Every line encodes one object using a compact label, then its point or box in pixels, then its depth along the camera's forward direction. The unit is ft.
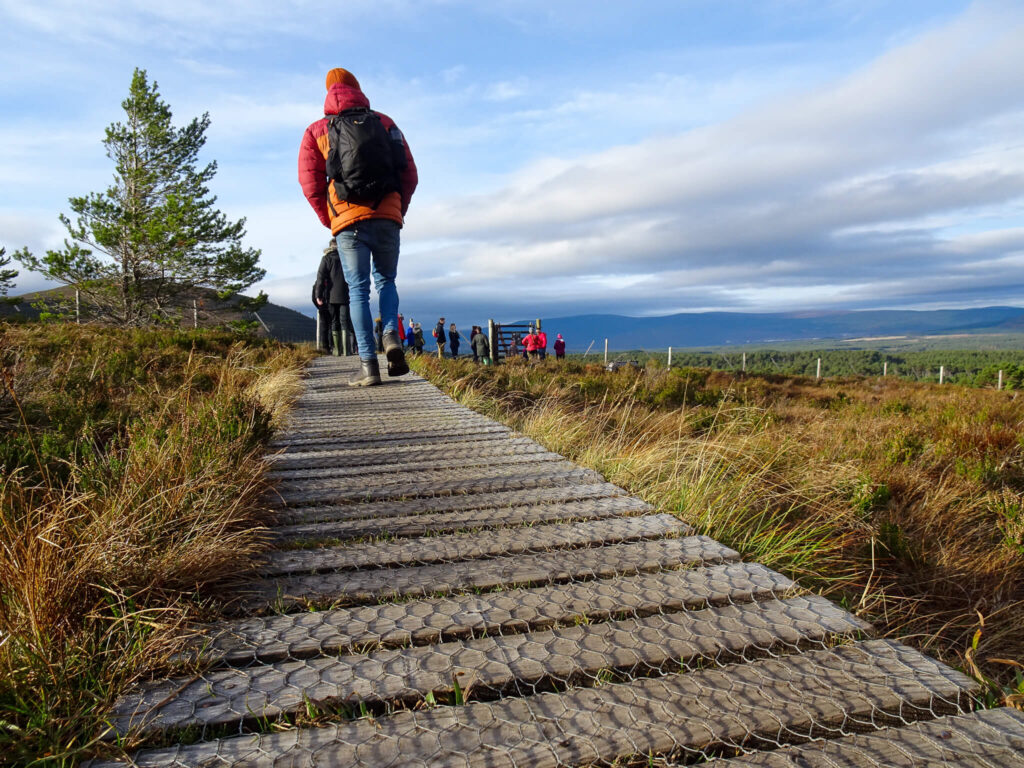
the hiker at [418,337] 83.24
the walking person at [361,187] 15.58
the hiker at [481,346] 75.92
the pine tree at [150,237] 83.20
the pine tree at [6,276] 125.49
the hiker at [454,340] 92.68
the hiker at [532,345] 80.69
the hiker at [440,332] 88.52
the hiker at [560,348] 93.33
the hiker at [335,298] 33.86
